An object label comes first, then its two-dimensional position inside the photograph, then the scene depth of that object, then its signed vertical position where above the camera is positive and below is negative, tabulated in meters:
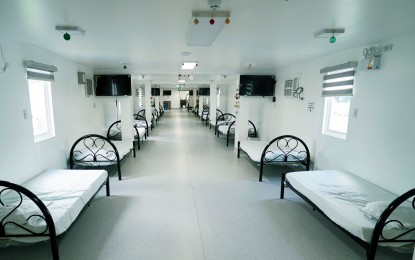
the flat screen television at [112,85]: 5.43 +0.29
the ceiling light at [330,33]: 2.27 +0.68
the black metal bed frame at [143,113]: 9.88 -0.72
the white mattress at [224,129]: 7.41 -1.01
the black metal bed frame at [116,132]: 6.24 -1.00
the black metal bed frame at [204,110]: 12.48 -0.71
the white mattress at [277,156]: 4.05 -1.03
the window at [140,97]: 11.81 +0.02
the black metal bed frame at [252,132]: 6.85 -0.99
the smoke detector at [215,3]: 1.57 +0.66
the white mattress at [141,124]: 7.68 -0.91
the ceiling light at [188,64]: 4.29 +0.65
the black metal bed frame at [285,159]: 3.99 -1.06
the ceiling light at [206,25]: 1.80 +0.63
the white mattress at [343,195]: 1.97 -1.04
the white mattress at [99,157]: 3.94 -1.06
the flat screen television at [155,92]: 15.03 +0.39
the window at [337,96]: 3.23 +0.06
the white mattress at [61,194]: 1.95 -1.06
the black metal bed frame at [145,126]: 7.53 -0.94
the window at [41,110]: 3.37 -0.21
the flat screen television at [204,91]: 13.40 +0.39
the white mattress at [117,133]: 6.50 -1.02
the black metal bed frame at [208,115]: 10.07 -0.81
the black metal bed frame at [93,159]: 3.84 -1.07
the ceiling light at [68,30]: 2.17 +0.64
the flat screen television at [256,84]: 5.64 +0.36
